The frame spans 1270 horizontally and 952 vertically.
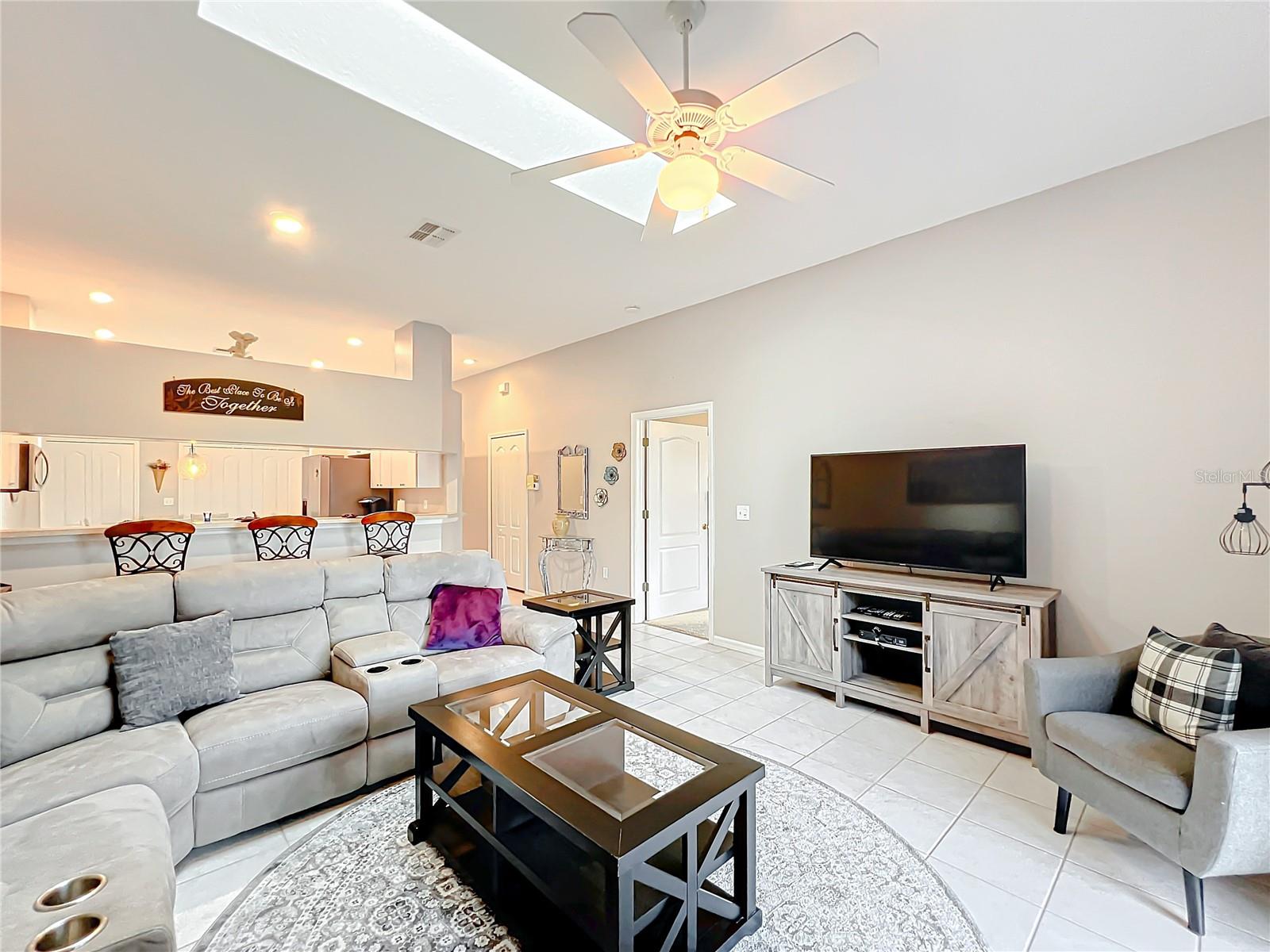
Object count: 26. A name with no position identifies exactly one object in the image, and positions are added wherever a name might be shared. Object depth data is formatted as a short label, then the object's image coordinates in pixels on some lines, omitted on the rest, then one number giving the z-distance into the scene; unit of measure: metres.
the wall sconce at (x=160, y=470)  6.79
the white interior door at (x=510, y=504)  7.46
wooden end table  3.85
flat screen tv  3.14
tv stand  2.97
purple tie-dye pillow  3.36
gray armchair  1.70
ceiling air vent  3.55
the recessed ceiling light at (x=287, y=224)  3.35
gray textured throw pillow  2.28
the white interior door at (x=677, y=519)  5.86
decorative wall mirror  6.47
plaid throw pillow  1.94
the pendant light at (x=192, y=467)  5.59
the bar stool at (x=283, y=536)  3.93
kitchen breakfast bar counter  3.36
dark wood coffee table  1.50
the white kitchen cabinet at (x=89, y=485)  6.37
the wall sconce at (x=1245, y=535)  2.62
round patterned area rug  1.75
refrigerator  6.96
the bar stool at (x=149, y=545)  3.40
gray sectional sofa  1.48
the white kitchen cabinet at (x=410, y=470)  5.81
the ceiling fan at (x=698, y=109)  1.61
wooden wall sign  4.24
